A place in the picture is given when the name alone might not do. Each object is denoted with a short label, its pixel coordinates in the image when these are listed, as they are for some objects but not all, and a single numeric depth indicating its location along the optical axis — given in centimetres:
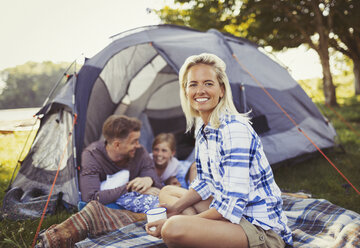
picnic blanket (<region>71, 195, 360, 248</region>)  179
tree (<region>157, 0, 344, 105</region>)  855
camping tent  304
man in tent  253
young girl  327
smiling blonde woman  141
